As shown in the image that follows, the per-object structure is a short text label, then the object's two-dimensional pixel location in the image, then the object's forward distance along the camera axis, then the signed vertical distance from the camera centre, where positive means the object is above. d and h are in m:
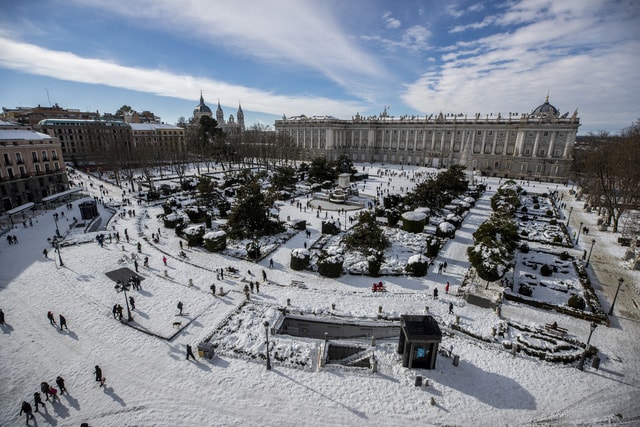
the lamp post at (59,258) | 23.22 -9.56
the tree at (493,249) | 19.77 -7.02
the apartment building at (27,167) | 38.19 -5.05
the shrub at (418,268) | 22.03 -8.93
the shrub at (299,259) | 22.81 -8.82
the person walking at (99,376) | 12.75 -10.03
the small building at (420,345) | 13.76 -8.99
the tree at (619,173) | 30.94 -2.66
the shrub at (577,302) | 18.41 -9.12
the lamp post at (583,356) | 14.19 -9.57
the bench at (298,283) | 20.84 -9.76
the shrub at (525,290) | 20.16 -9.34
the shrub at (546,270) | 23.02 -9.13
